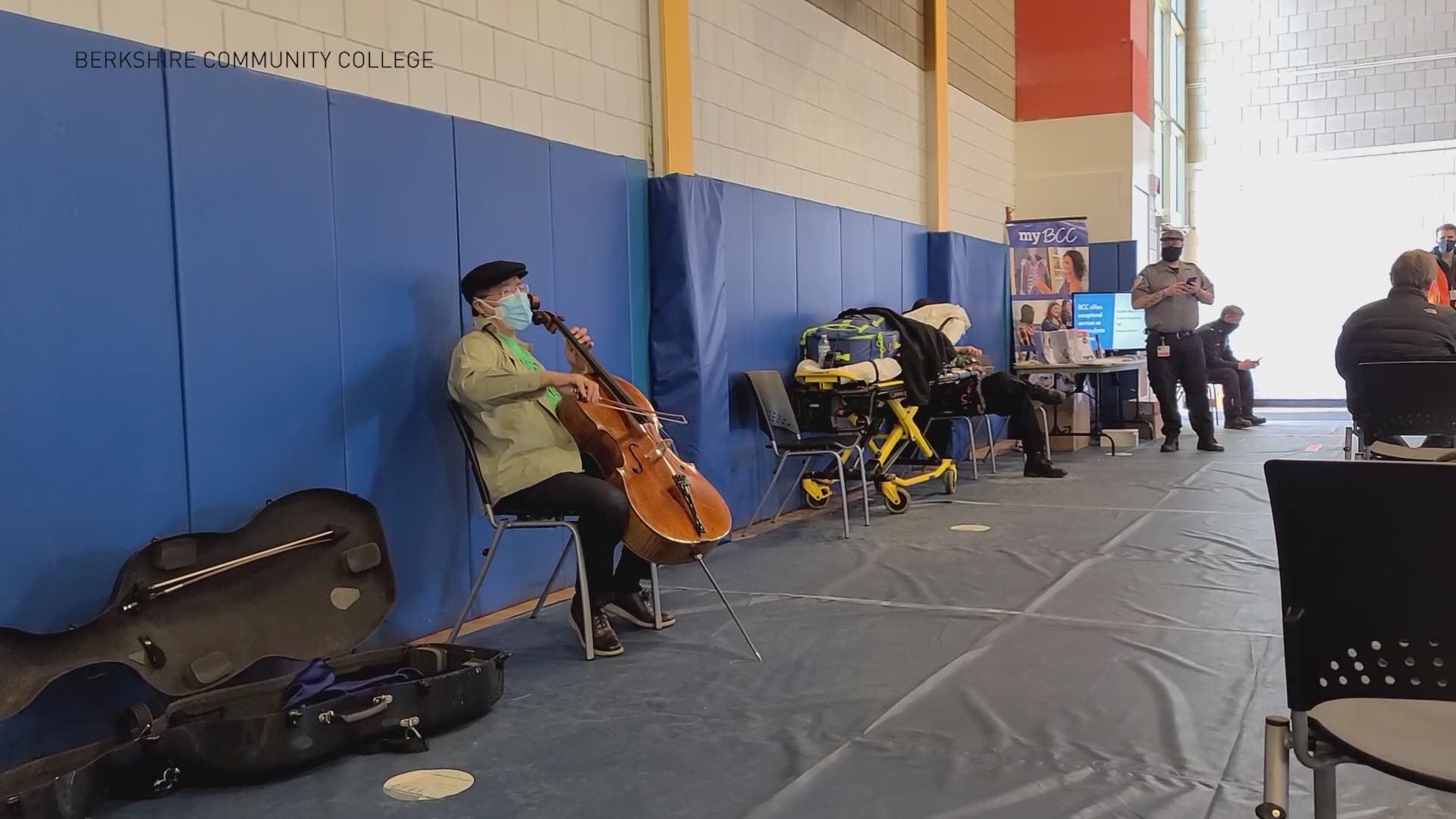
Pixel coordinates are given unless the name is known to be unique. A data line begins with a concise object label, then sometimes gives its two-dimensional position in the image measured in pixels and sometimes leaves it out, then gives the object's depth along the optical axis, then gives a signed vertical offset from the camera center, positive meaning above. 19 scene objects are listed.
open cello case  2.36 -0.78
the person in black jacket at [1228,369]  9.93 -0.33
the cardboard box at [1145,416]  9.45 -0.72
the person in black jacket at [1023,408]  6.93 -0.45
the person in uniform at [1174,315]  7.84 +0.15
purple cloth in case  2.61 -0.82
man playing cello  3.26 -0.25
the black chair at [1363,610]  1.28 -0.35
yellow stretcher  5.69 -0.53
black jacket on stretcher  6.05 -0.07
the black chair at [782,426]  5.30 -0.41
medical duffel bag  5.81 +0.00
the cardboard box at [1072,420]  8.86 -0.69
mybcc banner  8.98 +0.57
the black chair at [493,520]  3.29 -0.54
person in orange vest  7.86 +0.48
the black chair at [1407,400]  3.83 -0.26
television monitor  8.98 +0.18
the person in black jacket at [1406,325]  4.60 +0.02
